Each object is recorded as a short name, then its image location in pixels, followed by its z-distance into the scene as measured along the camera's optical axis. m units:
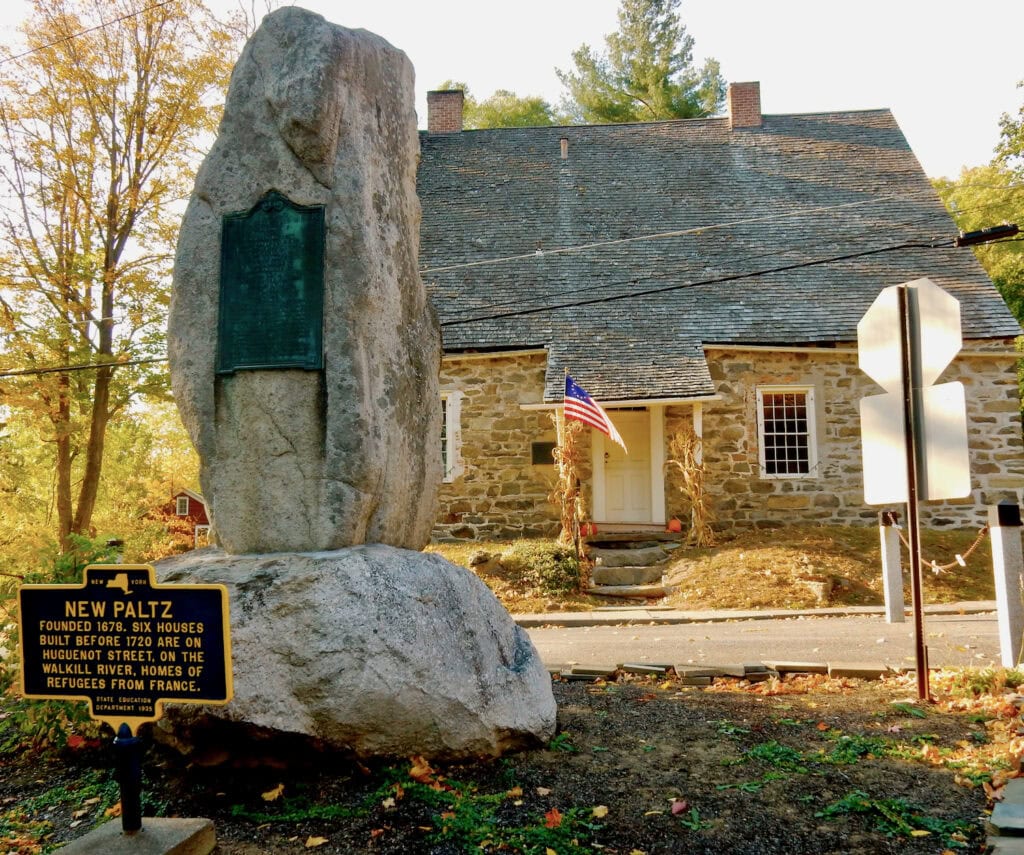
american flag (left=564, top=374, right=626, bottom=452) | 13.21
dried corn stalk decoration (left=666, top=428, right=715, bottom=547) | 14.67
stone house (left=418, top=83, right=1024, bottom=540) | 15.92
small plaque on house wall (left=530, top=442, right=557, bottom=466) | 16.28
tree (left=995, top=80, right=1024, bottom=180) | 24.94
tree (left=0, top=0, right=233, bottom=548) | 15.89
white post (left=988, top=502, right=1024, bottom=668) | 5.78
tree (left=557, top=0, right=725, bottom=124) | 32.94
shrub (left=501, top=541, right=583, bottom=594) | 12.90
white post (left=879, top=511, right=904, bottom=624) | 9.93
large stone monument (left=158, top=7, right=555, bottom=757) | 3.88
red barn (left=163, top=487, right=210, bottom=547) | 23.44
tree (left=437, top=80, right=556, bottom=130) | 33.62
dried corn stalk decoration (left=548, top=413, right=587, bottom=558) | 14.39
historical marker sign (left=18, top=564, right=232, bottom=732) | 3.11
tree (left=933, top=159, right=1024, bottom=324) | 24.52
